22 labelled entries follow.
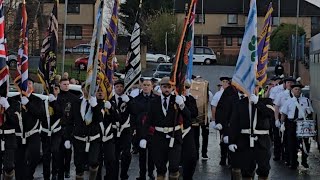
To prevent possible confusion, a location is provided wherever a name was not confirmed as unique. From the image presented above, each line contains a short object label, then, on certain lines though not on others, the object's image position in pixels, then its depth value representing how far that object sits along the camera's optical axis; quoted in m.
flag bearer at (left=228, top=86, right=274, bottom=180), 11.91
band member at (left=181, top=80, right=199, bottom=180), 12.93
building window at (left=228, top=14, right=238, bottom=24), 71.81
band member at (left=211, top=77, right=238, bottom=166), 14.11
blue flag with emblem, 12.28
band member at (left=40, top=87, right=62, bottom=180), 13.60
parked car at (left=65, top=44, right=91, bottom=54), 59.03
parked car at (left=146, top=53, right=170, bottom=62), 60.25
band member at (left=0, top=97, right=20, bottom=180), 12.16
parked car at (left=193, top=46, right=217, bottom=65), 57.59
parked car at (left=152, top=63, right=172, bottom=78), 41.35
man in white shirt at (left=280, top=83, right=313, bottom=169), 15.80
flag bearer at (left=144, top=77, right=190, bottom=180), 12.15
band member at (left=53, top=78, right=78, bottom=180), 13.61
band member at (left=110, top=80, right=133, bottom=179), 13.52
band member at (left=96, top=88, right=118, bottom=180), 12.37
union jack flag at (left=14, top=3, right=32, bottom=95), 12.44
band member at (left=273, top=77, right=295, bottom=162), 16.56
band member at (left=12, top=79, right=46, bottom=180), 12.24
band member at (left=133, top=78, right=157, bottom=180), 14.20
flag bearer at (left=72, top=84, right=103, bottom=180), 12.08
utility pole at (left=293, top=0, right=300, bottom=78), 29.27
